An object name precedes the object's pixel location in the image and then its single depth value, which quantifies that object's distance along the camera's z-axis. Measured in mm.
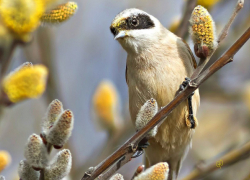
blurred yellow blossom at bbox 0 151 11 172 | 1590
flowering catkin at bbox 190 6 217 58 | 1617
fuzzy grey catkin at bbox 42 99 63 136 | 1598
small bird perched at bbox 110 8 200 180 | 1739
